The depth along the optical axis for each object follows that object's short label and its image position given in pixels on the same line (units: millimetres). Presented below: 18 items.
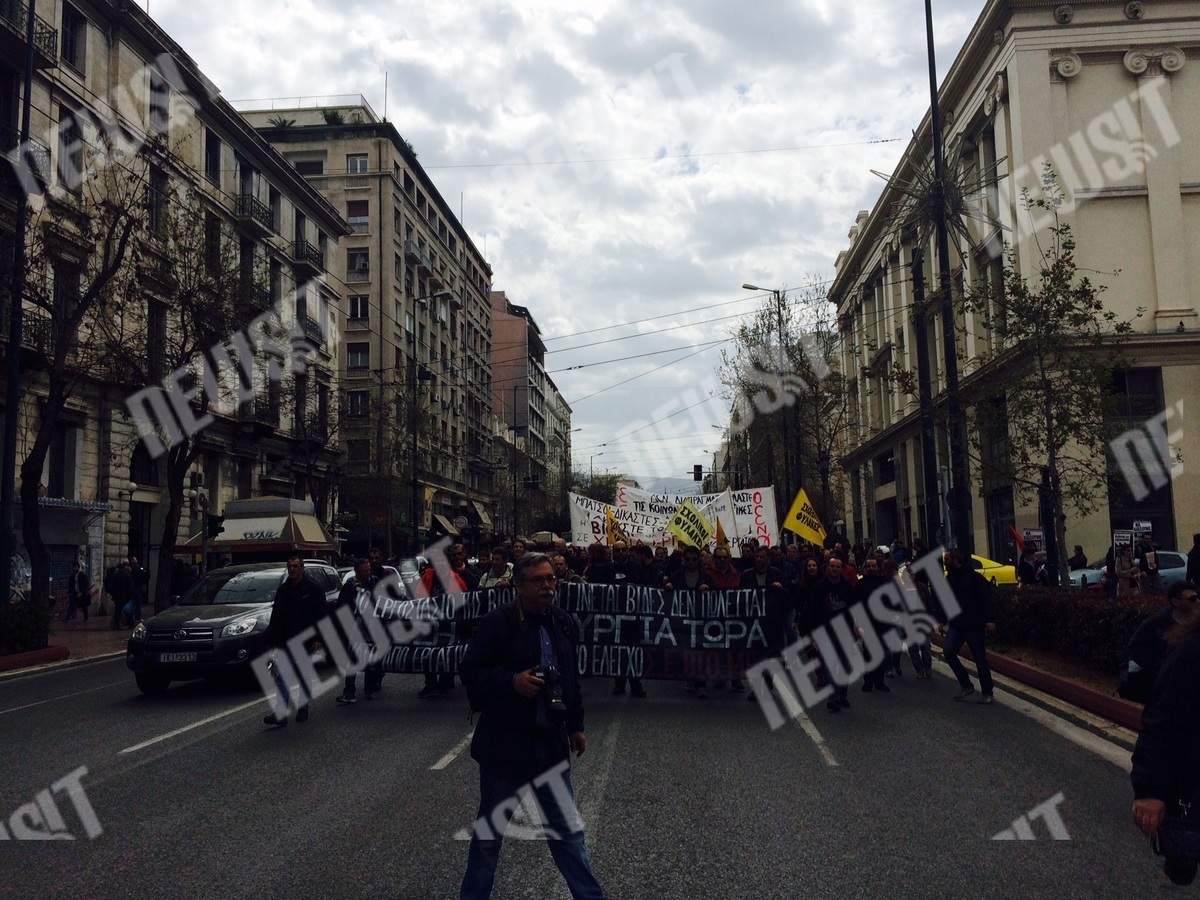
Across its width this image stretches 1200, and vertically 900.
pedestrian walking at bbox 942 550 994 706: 11633
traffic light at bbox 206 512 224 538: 26297
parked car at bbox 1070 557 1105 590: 27162
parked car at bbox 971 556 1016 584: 26483
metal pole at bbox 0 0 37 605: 18562
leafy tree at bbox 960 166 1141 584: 17922
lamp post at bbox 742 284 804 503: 41062
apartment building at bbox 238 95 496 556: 48125
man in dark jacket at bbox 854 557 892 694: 12898
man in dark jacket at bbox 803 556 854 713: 12305
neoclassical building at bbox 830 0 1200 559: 30562
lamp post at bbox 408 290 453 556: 42281
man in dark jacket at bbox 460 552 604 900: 4336
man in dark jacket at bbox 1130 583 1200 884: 3682
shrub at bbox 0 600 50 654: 17562
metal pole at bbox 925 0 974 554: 18812
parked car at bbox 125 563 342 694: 12531
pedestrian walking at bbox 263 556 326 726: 11000
